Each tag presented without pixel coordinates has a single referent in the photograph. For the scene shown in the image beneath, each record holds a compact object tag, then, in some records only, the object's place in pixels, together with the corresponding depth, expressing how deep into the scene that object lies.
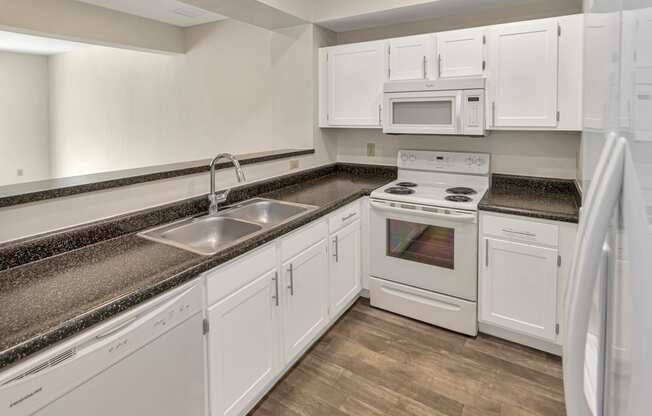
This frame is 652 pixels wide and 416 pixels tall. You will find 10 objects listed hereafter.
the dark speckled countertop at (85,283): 0.99
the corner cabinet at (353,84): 2.98
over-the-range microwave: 2.54
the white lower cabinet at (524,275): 2.20
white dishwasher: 0.97
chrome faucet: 2.02
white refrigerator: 0.53
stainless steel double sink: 1.85
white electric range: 2.45
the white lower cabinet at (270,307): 1.59
